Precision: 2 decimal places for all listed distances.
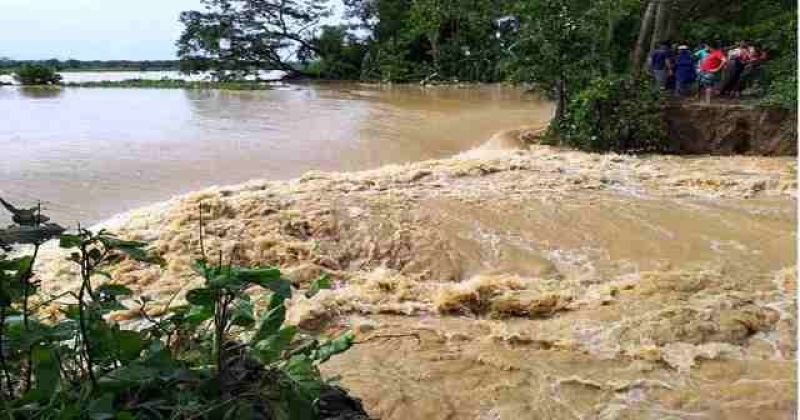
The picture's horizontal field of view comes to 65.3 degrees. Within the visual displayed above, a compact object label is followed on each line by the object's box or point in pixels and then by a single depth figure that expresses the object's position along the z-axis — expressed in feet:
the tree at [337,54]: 101.09
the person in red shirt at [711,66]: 32.42
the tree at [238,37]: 98.17
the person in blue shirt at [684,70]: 33.19
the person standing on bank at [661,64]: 34.19
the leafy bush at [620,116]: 30.12
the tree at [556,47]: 31.71
